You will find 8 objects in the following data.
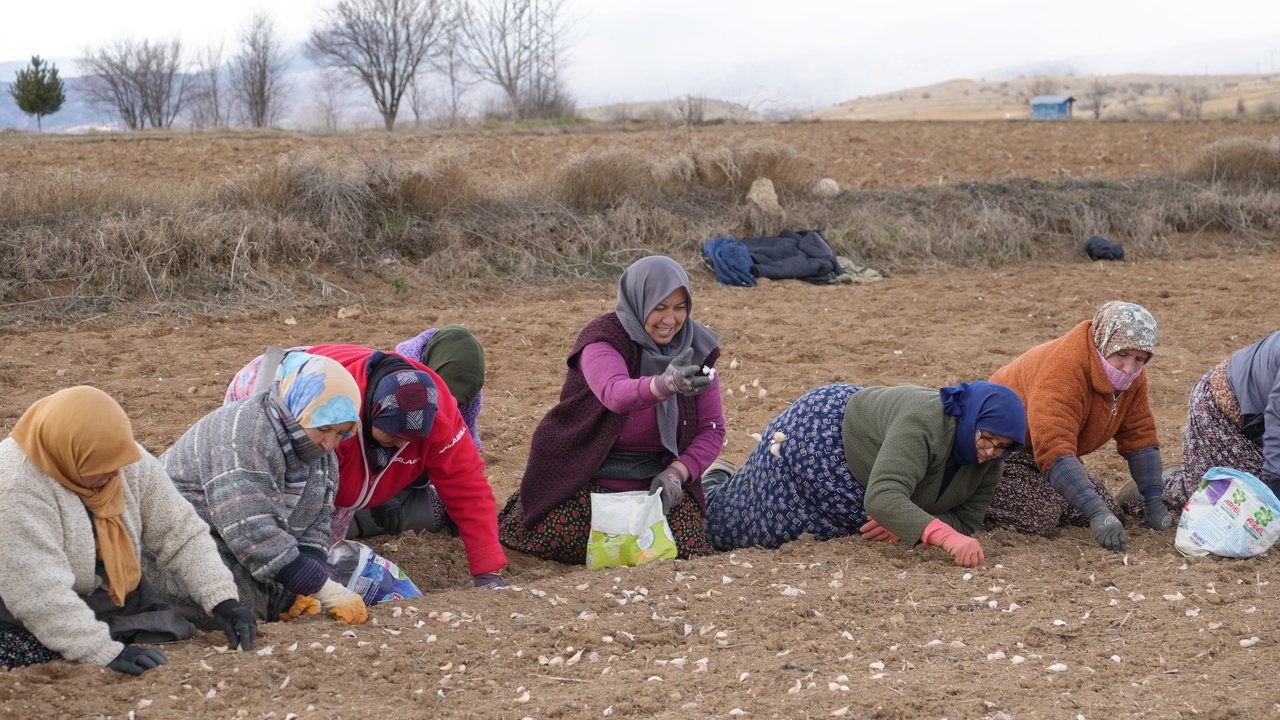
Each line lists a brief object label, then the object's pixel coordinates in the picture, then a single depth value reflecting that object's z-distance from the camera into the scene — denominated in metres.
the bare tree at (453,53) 44.59
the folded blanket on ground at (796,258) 11.02
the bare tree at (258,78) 44.59
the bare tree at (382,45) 42.81
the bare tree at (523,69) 43.41
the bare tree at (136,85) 44.84
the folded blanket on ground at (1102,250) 12.36
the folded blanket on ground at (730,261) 10.81
